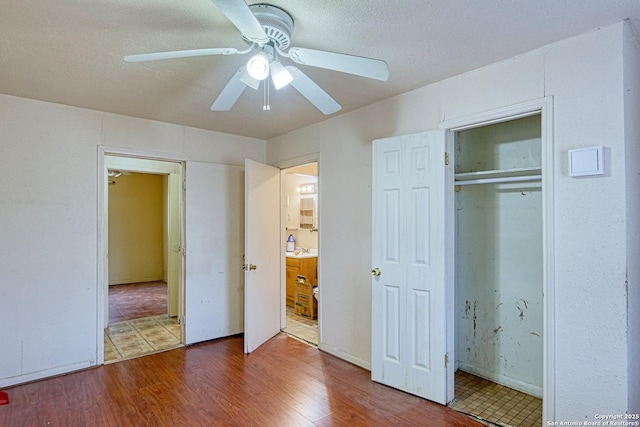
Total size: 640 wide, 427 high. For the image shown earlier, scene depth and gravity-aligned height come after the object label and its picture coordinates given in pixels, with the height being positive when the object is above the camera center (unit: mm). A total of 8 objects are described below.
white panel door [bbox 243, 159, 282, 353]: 3688 -436
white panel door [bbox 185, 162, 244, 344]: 3926 -419
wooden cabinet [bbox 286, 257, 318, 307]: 4953 -808
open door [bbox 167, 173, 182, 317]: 4965 -460
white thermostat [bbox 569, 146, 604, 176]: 1893 +282
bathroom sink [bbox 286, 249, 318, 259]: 5166 -594
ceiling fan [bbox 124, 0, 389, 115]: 1649 +735
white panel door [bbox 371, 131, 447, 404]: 2609 -392
